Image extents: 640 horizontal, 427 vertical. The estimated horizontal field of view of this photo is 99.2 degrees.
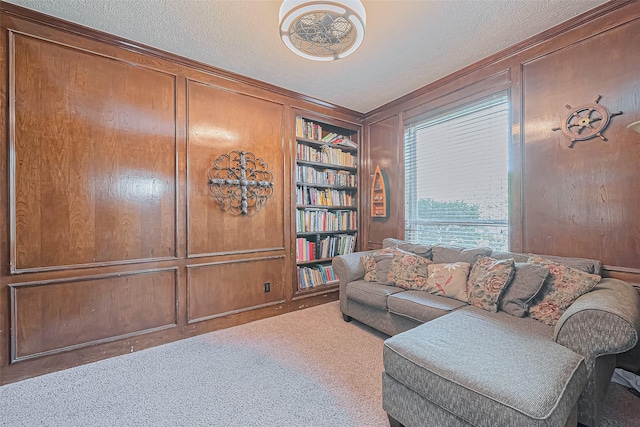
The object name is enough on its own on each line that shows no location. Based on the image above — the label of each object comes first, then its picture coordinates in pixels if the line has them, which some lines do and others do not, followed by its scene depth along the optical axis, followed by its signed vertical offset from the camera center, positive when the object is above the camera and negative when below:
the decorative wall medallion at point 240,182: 2.73 +0.33
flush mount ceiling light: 1.58 +1.19
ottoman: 1.02 -0.69
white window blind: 2.55 +0.39
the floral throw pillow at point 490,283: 1.91 -0.51
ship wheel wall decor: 1.93 +0.67
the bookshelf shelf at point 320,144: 3.41 +0.92
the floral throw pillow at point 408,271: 2.49 -0.55
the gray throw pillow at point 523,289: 1.81 -0.52
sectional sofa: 1.07 -0.67
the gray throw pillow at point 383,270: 2.68 -0.57
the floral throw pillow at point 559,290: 1.69 -0.50
